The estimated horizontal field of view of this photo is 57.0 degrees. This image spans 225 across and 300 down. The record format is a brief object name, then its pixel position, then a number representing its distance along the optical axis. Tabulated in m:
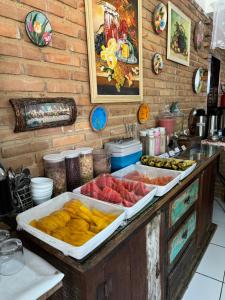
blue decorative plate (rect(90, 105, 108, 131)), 1.42
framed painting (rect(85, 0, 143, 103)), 1.35
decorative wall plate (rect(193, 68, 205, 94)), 2.92
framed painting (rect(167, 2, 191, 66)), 2.19
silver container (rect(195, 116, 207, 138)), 2.76
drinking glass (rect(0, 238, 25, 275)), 0.65
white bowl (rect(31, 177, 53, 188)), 0.97
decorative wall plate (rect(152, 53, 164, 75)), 1.98
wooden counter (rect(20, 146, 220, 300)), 0.69
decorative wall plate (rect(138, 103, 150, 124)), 1.89
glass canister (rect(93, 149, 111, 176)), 1.31
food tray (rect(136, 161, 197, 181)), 1.32
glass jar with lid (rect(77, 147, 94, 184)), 1.21
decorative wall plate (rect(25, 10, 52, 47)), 1.00
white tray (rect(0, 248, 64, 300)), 0.56
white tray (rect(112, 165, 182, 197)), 1.13
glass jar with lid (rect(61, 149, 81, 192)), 1.14
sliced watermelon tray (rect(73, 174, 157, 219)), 0.95
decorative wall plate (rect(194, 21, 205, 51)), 2.76
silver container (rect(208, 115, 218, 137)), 2.94
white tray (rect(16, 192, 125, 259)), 0.66
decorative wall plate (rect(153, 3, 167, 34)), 1.92
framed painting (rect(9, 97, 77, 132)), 0.99
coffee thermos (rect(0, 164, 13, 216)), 0.84
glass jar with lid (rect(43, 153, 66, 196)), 1.08
